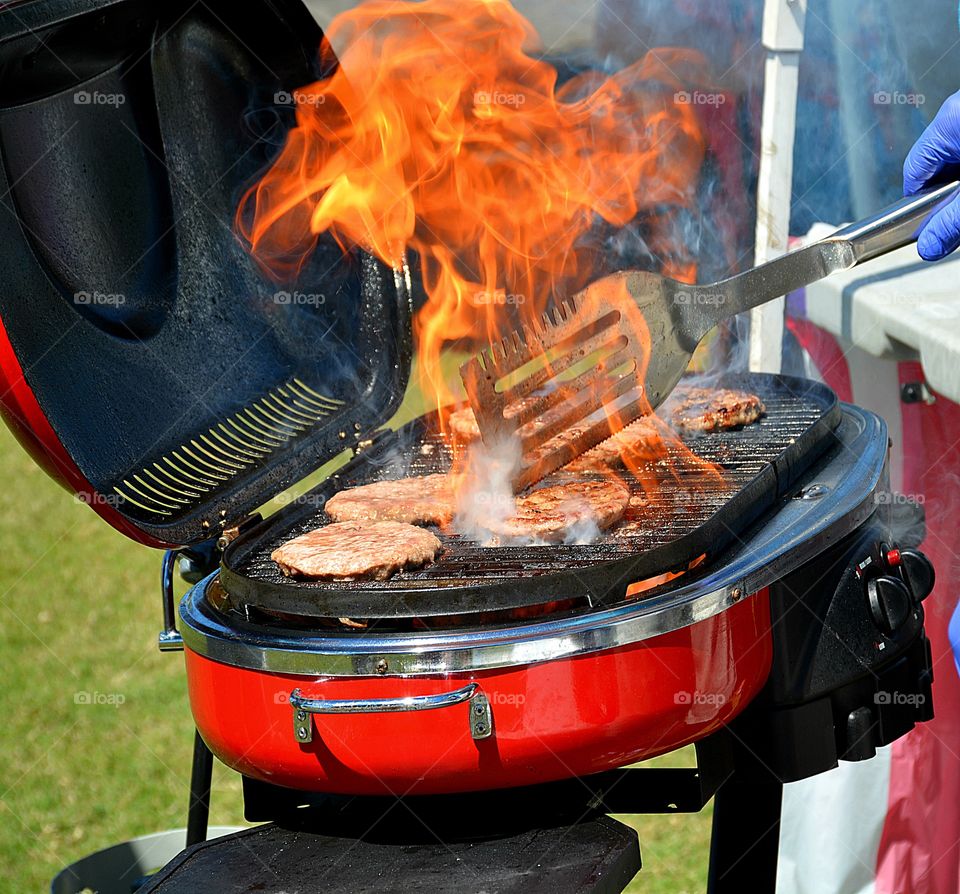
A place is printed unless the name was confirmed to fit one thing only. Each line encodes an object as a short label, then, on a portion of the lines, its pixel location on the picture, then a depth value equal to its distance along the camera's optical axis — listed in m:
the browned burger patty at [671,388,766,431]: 2.80
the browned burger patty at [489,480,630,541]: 2.24
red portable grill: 1.90
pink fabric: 3.32
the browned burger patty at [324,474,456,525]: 2.41
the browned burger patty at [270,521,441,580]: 2.08
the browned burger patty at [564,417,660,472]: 2.66
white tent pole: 3.93
